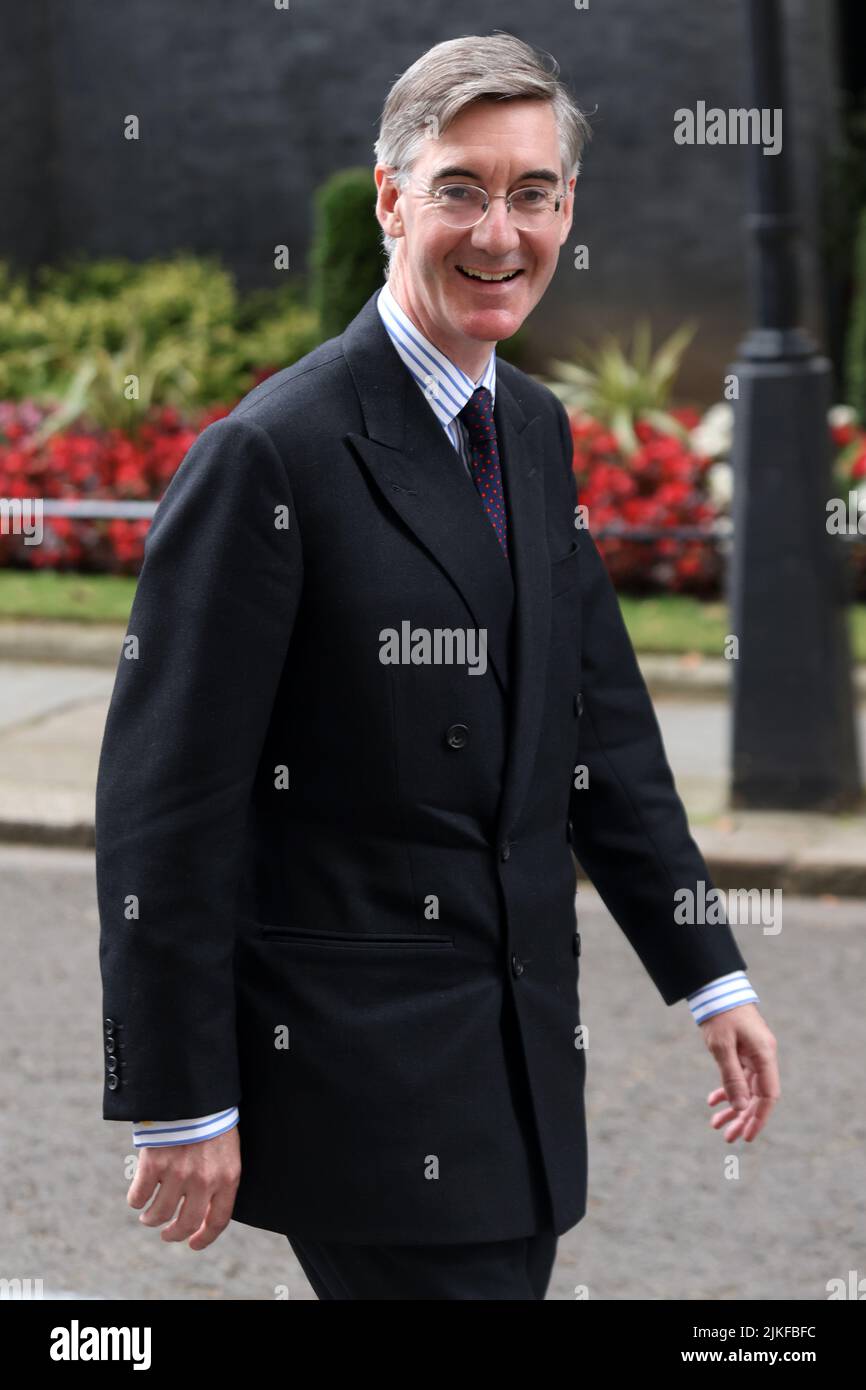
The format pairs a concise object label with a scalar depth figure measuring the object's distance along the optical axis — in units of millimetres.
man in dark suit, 4617
